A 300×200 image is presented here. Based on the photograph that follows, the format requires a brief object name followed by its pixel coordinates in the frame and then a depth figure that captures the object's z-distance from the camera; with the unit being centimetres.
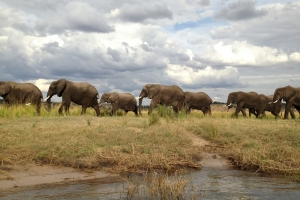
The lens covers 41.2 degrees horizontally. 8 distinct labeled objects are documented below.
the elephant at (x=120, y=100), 2486
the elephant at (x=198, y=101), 2533
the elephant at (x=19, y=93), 1973
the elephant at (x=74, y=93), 2048
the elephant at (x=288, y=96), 2280
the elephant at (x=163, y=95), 2242
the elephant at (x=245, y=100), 2467
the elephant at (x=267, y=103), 2650
